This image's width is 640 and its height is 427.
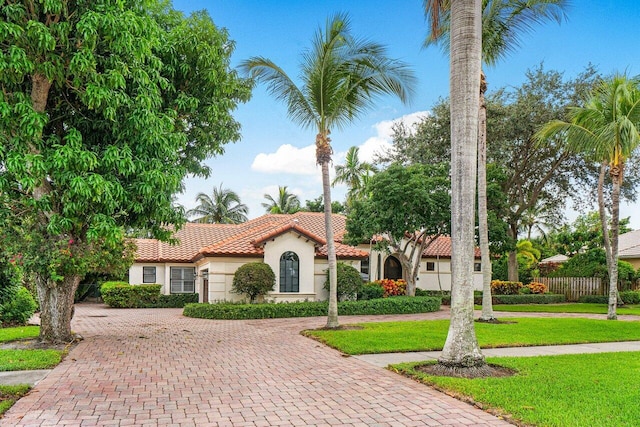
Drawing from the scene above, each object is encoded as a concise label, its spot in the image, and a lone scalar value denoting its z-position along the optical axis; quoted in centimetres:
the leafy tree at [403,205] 2181
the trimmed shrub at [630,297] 2734
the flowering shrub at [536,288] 3055
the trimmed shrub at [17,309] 1558
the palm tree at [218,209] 4775
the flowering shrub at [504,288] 2978
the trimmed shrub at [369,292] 2303
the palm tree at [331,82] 1456
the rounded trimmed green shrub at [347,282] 2181
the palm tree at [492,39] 1529
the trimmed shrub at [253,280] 2047
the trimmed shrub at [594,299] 2777
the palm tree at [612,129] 1738
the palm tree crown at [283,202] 4975
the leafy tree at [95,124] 899
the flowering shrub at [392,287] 2602
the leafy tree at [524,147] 2683
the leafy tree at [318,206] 4720
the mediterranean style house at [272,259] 2175
